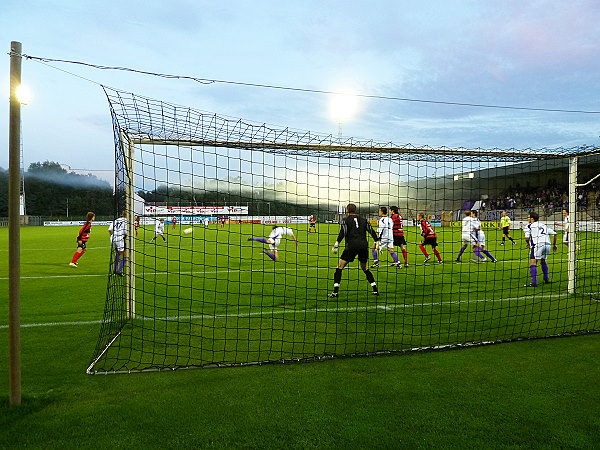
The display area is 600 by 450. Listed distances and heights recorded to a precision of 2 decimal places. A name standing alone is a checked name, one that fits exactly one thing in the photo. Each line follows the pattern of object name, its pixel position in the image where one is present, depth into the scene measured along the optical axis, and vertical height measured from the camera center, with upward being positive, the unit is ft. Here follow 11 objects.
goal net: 18.45 -4.91
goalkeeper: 29.09 -1.20
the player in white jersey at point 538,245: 31.83 -1.69
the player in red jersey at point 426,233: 47.00 -1.23
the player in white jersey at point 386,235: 44.46 -1.39
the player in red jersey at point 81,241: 45.05 -2.22
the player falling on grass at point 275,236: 48.42 -1.75
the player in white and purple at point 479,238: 46.39 -1.77
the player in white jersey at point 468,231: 47.50 -1.02
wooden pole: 11.81 +0.04
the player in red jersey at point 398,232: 43.97 -1.06
